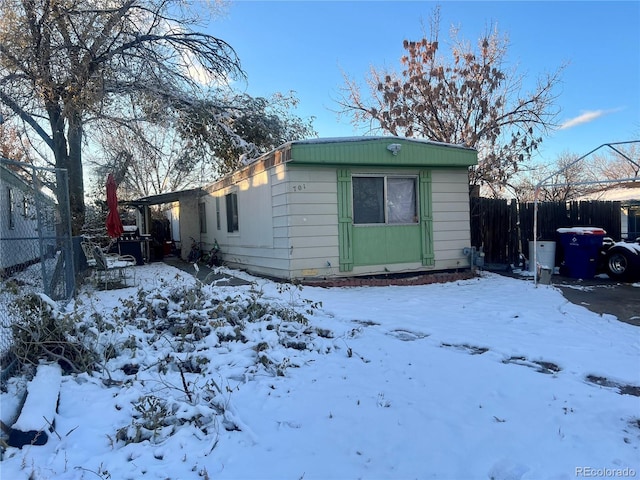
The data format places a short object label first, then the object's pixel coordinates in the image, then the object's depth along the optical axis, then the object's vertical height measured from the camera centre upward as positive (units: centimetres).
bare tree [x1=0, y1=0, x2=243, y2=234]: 850 +393
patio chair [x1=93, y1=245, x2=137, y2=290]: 782 -62
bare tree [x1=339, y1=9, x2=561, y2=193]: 1327 +407
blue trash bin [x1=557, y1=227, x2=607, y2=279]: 859 -55
